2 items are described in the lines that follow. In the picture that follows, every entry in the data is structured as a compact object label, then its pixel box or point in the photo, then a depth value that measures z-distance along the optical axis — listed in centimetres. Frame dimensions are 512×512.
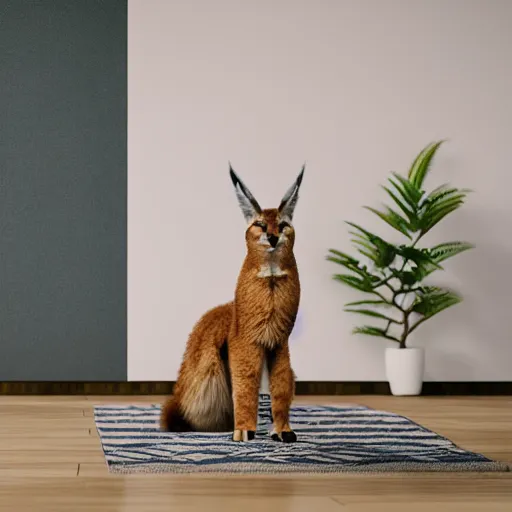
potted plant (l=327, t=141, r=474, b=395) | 508
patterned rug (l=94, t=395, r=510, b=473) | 262
